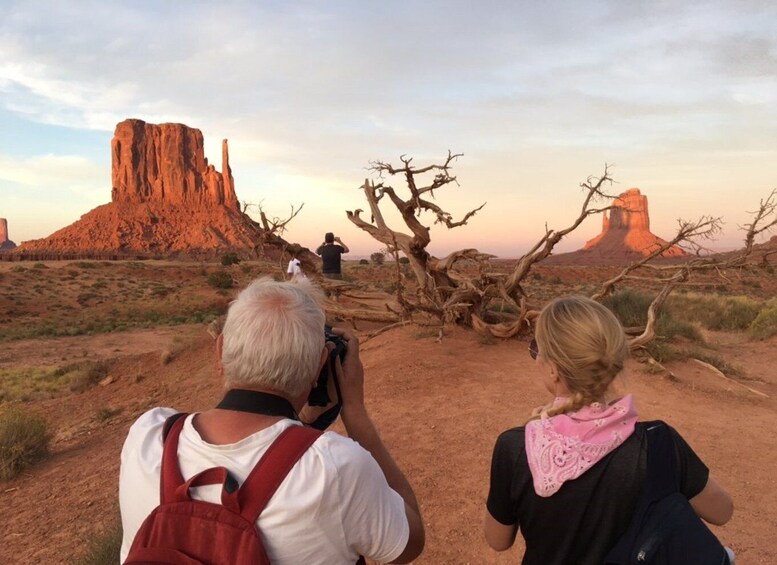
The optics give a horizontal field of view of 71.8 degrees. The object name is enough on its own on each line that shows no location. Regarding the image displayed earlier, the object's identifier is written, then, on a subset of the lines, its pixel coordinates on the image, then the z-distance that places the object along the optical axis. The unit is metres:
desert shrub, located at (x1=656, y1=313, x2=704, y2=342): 10.84
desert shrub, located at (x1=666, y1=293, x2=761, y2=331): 16.02
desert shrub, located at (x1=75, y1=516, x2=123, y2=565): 3.78
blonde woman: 1.62
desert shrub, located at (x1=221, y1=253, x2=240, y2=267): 49.34
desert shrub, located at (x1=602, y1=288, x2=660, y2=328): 11.30
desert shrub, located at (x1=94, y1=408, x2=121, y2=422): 8.84
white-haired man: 1.29
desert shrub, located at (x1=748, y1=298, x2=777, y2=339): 13.55
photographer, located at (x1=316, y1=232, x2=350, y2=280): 10.73
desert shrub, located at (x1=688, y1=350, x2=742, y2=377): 8.89
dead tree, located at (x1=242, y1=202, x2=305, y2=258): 9.07
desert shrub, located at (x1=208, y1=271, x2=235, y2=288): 32.91
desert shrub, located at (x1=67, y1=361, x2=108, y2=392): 11.17
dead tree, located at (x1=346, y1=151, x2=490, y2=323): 9.34
